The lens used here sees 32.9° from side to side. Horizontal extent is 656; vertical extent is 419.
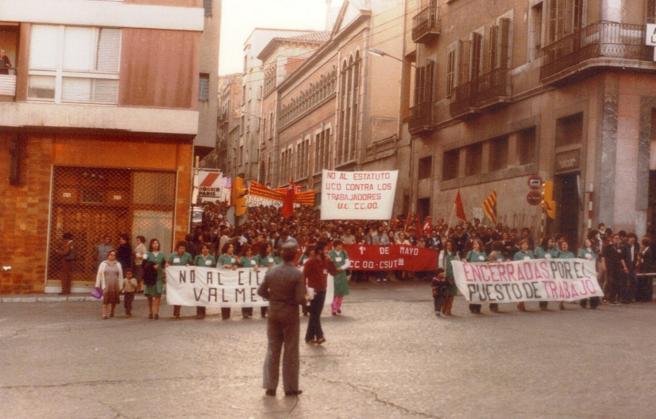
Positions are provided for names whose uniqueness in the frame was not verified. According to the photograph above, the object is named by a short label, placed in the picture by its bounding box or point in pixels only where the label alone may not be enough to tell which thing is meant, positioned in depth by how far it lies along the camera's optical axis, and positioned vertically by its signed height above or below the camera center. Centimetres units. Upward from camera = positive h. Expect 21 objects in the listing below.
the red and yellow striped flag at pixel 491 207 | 3622 +163
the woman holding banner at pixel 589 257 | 2402 +11
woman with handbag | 2181 -85
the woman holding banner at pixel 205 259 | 2270 -32
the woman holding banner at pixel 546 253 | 2375 +15
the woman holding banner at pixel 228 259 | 2262 -29
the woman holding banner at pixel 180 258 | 2255 -31
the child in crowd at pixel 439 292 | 2172 -73
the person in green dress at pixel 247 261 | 2231 -32
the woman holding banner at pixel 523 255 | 2362 +7
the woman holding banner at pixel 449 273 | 2181 -36
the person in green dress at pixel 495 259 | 2332 -4
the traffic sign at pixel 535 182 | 2995 +207
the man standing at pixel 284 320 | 1163 -78
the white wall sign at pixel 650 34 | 3038 +629
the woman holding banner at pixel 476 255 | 2323 +3
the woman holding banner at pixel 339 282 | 2195 -64
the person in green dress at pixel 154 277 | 2178 -71
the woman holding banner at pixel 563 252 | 2408 +18
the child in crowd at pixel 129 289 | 2212 -98
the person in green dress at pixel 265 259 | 2280 -25
